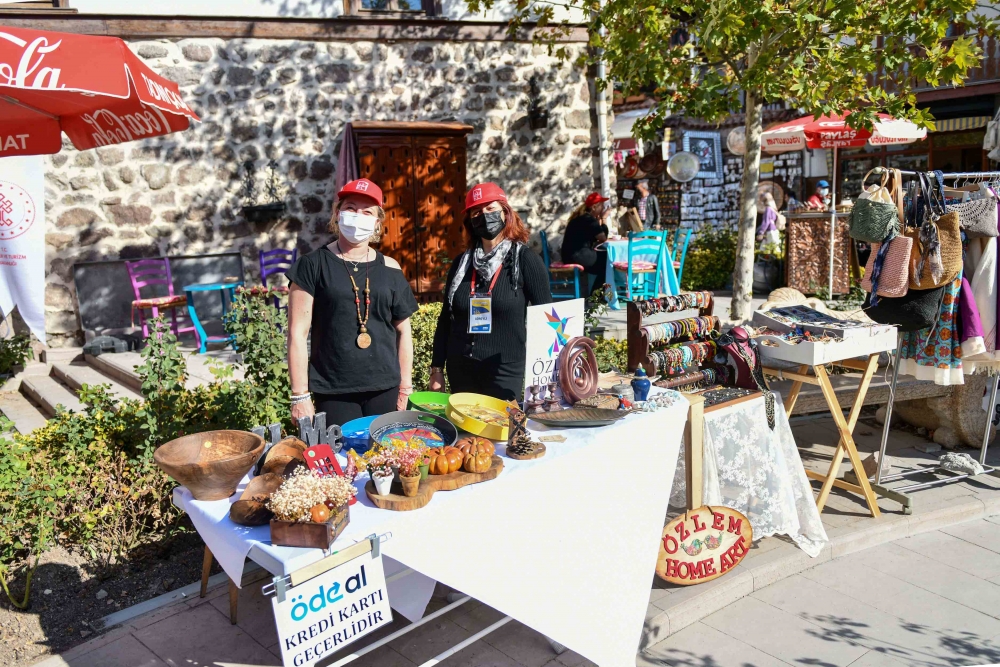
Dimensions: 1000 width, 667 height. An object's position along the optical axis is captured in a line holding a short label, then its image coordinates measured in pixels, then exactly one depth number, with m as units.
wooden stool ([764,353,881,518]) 4.35
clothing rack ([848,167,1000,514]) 4.67
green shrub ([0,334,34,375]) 7.54
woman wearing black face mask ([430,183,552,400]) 3.75
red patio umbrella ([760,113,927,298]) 10.58
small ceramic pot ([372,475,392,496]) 2.63
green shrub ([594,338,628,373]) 6.10
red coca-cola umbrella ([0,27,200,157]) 3.28
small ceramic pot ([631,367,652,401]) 3.67
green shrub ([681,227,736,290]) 12.83
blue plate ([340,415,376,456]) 3.17
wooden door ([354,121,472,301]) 8.84
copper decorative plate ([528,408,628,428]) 3.36
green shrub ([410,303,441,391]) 5.97
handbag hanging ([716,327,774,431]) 4.14
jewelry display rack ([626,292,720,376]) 3.96
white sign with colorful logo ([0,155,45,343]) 4.07
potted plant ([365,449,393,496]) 2.63
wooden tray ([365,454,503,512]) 2.61
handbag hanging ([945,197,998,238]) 4.69
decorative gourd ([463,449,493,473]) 2.85
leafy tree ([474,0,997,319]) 6.12
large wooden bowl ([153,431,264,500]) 2.63
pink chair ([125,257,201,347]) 7.80
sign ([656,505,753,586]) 3.63
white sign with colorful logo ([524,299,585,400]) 3.49
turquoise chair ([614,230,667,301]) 9.12
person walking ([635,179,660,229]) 17.69
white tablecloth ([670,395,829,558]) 3.96
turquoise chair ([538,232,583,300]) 8.88
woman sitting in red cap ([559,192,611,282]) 8.74
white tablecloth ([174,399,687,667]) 2.60
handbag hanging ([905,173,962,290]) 4.54
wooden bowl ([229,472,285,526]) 2.55
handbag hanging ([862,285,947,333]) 4.65
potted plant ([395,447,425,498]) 2.63
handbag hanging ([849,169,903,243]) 4.51
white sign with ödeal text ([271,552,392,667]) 2.31
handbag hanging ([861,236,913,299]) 4.55
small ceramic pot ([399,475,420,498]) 2.63
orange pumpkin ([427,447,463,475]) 2.79
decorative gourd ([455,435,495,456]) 2.93
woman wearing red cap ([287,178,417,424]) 3.39
